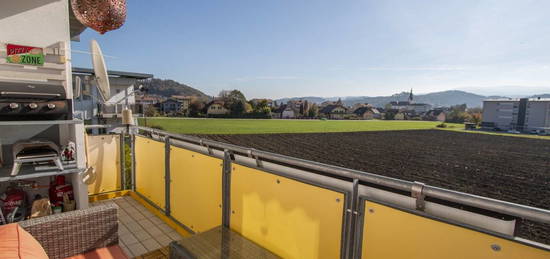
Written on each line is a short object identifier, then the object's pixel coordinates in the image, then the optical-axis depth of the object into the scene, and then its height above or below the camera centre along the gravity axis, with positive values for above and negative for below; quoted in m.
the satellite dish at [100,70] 3.54 +0.48
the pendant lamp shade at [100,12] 1.74 +0.63
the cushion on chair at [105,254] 1.77 -1.05
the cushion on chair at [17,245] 1.13 -0.68
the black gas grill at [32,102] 1.65 +0.00
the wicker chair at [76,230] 1.61 -0.85
